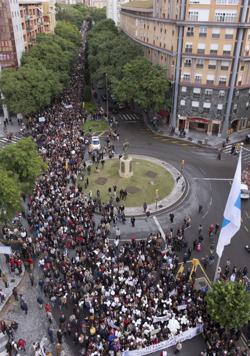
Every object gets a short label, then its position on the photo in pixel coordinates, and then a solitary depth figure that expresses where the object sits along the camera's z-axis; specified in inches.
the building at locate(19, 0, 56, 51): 3072.6
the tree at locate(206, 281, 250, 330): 878.4
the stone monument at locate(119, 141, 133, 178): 1795.9
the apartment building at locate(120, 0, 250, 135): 2057.1
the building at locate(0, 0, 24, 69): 2508.6
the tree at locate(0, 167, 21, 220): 1170.6
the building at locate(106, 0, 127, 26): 5659.5
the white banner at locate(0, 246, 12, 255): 1120.8
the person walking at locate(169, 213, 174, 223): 1475.1
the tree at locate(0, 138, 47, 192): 1318.9
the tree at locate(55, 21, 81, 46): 4047.7
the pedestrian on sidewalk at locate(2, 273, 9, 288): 1134.7
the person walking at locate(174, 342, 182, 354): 925.6
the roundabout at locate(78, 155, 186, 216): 1624.0
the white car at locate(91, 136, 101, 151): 2071.9
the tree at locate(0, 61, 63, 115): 2353.6
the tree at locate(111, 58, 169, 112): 2293.3
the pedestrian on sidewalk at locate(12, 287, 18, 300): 1087.8
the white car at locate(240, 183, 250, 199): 1637.3
